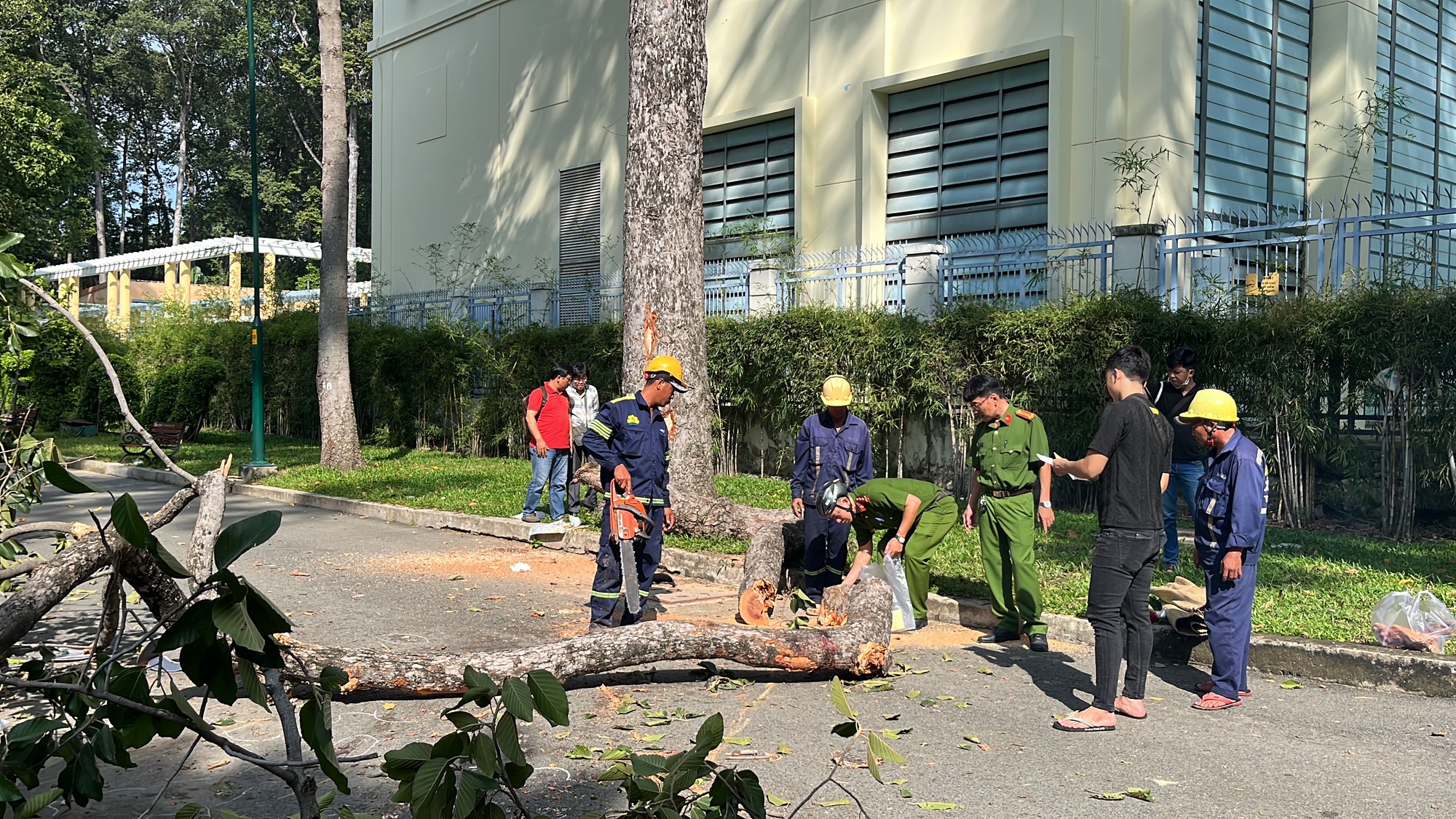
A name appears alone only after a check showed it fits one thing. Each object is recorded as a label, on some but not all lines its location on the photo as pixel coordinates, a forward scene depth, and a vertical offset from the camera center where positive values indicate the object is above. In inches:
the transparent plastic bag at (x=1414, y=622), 266.0 -56.6
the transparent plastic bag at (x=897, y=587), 312.2 -58.8
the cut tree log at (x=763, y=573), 314.5 -58.4
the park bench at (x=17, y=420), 264.5 -13.6
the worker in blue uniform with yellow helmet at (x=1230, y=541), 246.5 -35.1
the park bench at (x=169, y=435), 824.9 -48.8
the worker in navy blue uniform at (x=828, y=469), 331.6 -27.2
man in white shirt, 515.8 -16.7
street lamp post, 721.6 -2.7
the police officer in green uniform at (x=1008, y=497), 300.8 -31.9
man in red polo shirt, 495.2 -28.7
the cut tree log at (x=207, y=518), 186.7 -25.1
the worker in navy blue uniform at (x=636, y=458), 302.8 -22.7
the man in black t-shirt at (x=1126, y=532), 236.1 -31.9
